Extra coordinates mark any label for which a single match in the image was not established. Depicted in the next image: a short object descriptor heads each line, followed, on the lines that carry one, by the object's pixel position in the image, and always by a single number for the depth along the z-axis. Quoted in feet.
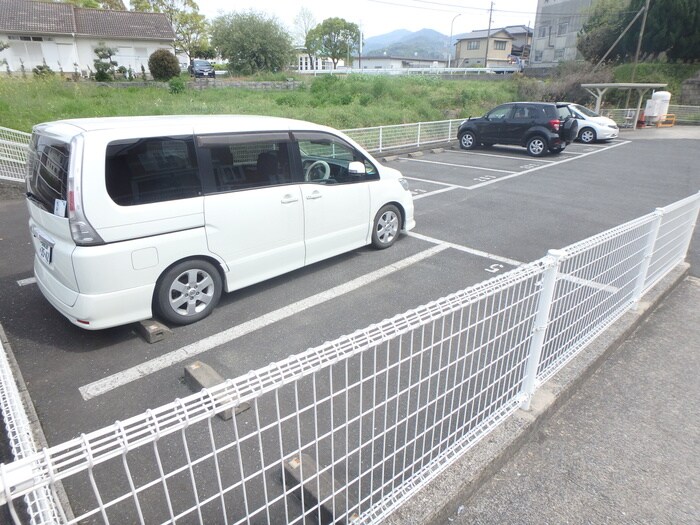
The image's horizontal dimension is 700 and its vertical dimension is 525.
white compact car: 50.58
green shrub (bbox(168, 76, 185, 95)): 72.39
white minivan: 10.31
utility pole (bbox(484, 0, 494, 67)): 174.23
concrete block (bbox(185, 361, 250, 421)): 9.07
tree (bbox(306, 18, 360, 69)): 230.68
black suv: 41.34
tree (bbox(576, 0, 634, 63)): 97.53
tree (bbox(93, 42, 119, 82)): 87.10
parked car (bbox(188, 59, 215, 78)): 114.62
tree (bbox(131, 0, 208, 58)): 152.15
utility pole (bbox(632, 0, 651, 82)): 75.39
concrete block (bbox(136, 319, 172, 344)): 11.52
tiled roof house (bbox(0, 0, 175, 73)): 104.01
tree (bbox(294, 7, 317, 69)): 222.48
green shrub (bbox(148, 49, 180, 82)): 91.86
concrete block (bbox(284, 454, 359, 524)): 5.92
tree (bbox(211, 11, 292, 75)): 112.57
